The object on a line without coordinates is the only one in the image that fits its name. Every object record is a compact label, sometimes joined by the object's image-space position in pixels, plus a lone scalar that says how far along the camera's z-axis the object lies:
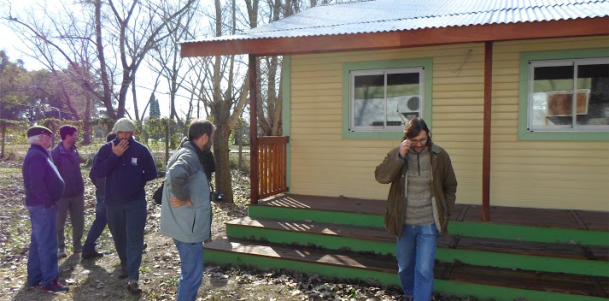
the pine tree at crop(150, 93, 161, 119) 44.17
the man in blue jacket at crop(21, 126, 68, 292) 4.32
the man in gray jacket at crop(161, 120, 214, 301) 3.31
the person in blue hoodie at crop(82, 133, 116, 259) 5.50
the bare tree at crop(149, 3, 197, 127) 12.82
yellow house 4.69
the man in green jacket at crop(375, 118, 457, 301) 3.49
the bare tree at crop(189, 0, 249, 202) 9.41
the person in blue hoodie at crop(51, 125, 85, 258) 5.39
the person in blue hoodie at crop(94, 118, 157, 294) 4.41
